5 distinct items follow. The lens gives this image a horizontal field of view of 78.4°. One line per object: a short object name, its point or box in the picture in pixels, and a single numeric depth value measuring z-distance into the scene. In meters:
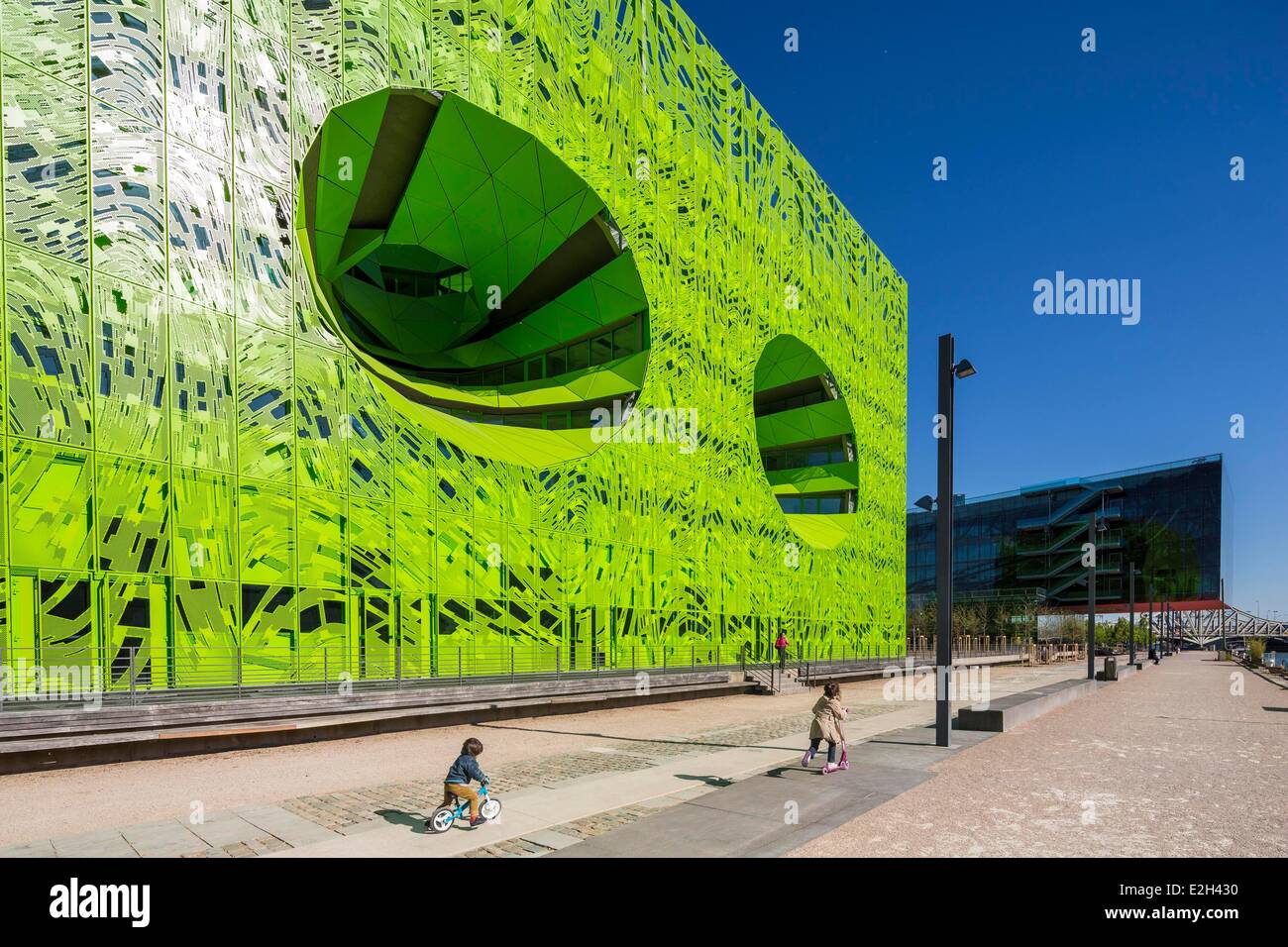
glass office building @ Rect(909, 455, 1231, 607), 105.62
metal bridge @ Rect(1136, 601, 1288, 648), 126.03
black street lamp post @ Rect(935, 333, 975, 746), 15.42
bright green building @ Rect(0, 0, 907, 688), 15.20
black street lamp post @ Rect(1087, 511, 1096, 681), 32.68
